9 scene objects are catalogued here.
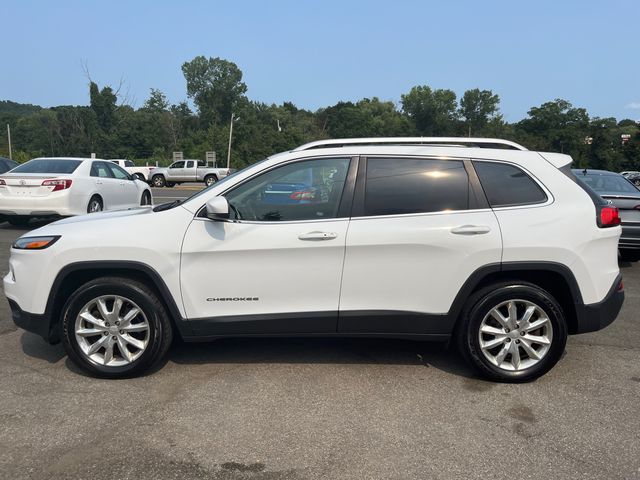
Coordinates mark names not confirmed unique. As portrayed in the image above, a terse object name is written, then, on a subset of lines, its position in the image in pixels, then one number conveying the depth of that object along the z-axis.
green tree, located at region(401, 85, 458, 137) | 95.88
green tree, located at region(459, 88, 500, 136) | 101.31
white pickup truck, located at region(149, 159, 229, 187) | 36.50
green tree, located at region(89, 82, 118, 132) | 72.38
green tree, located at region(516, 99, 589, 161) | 77.57
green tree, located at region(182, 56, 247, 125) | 103.31
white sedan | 9.91
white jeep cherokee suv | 3.65
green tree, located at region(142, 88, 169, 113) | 94.56
